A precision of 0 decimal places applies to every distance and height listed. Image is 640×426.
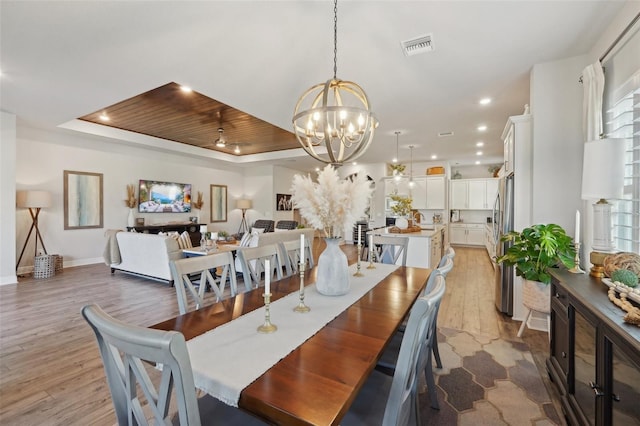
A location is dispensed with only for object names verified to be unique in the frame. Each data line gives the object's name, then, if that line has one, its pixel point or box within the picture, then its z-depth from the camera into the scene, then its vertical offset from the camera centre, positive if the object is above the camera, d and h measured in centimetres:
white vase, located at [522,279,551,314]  263 -79
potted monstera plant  247 -40
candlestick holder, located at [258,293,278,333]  123 -52
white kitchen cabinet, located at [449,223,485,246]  869 -66
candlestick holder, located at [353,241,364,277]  227 -50
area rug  175 -127
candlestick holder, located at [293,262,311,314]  146 -51
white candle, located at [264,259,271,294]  123 -27
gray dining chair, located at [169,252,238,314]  158 -38
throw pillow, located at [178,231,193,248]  487 -52
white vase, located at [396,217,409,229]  495 -19
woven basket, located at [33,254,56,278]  503 -103
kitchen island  467 -62
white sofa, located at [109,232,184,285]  439 -71
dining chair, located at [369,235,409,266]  286 -39
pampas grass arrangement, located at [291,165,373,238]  156 +8
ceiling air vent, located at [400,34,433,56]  248 +154
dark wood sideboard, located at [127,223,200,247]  664 -46
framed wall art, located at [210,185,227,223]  898 +25
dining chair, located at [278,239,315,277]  249 -35
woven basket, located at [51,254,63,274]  542 -104
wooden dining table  78 -53
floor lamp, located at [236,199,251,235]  946 +7
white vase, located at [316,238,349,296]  171 -38
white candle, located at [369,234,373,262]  271 -36
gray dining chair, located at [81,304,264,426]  67 -43
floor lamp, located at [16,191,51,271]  505 +12
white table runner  90 -53
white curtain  225 +94
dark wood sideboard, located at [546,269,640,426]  105 -67
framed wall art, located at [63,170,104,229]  591 +22
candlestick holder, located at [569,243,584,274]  197 -39
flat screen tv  704 +36
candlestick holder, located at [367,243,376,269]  255 -44
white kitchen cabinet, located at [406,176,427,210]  870 +60
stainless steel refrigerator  328 -45
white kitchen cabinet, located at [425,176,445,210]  848 +59
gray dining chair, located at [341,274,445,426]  91 -70
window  190 +70
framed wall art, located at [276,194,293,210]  998 +34
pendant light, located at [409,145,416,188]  686 +157
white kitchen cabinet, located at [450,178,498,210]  845 +59
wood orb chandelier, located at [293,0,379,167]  190 +66
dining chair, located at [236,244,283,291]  209 -37
